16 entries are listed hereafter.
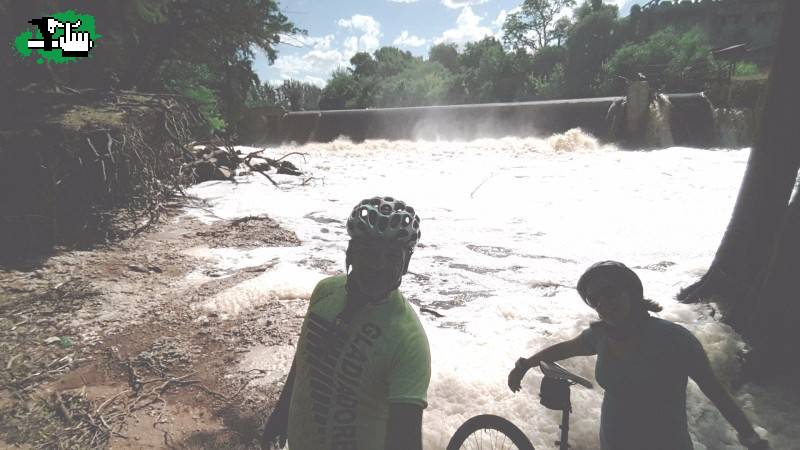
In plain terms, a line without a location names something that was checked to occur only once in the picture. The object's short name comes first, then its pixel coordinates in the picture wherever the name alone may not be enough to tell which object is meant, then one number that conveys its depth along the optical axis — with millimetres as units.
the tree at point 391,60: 59219
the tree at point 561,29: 61875
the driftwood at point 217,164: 10797
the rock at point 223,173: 11555
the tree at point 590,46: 43250
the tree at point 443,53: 77856
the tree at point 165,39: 7531
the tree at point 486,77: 49219
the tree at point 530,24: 64500
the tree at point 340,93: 42719
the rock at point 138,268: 5637
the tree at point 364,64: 60472
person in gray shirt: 1953
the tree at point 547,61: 50188
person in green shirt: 1397
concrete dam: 13930
